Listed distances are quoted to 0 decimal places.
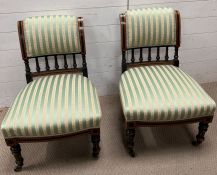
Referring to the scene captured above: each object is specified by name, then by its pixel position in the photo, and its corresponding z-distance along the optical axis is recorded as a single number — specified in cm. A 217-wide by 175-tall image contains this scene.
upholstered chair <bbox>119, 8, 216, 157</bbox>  138
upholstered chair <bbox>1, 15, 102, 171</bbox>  131
